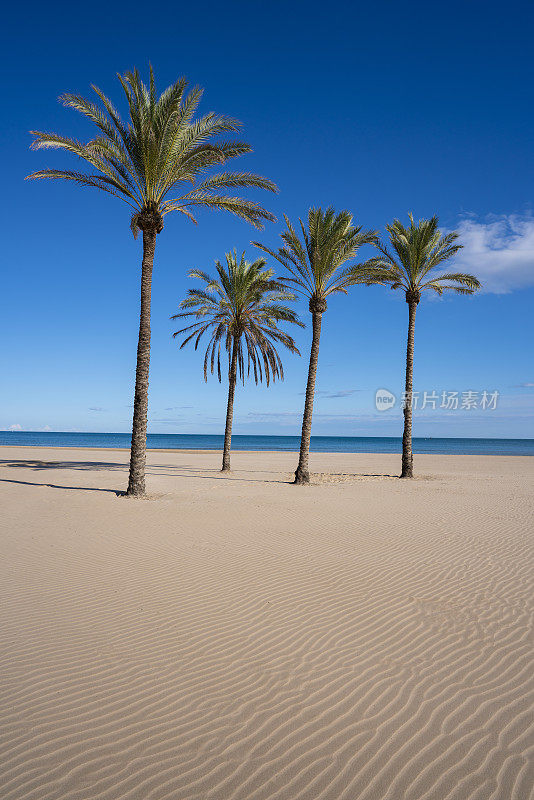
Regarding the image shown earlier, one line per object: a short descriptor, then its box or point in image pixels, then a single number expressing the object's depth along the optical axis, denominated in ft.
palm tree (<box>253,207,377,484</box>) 58.18
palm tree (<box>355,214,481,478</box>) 67.00
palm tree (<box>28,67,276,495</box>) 40.06
